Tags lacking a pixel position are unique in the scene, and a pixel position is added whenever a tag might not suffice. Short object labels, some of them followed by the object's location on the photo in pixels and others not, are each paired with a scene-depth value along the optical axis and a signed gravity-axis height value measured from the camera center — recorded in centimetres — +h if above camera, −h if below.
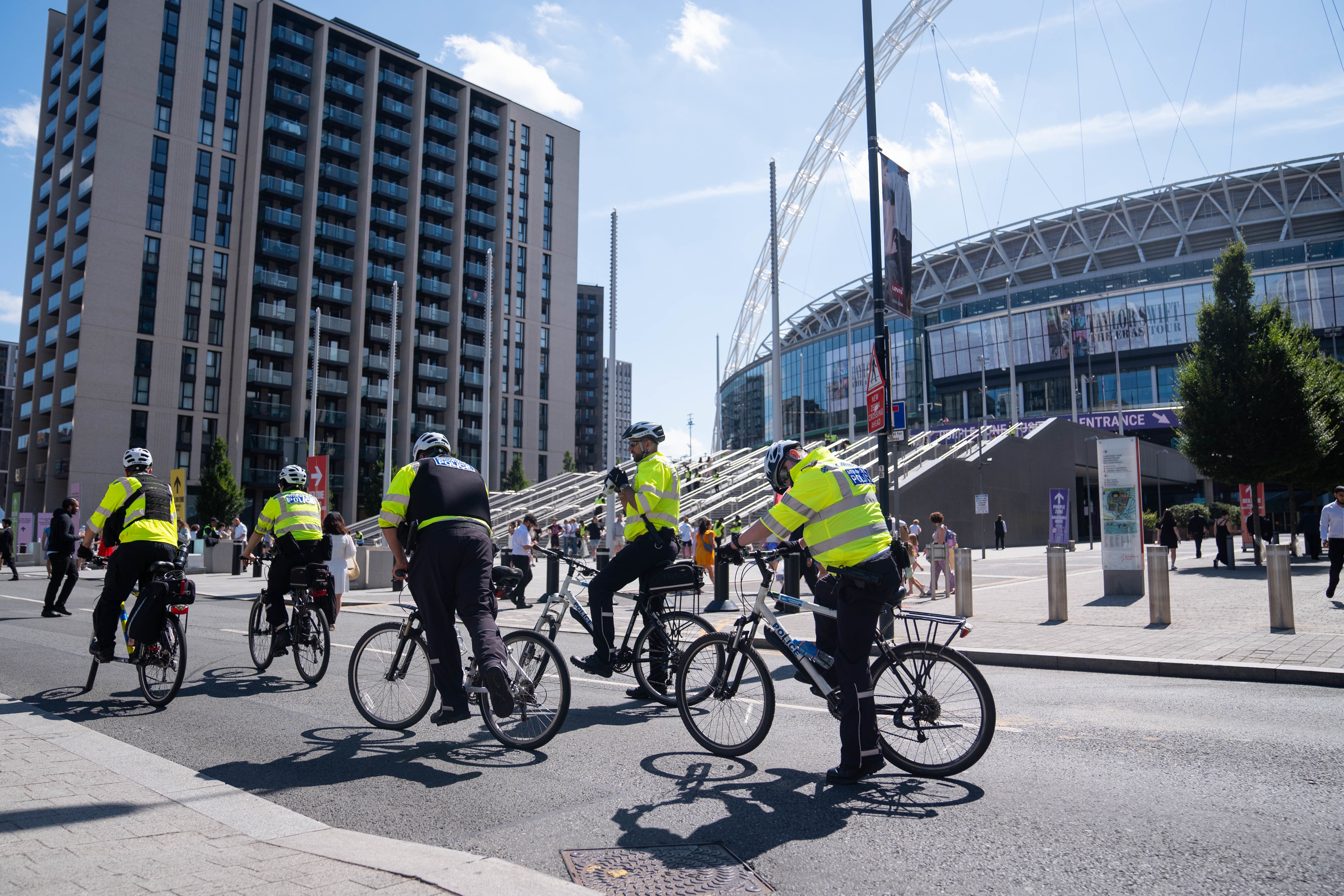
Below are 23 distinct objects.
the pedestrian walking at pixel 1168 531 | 2127 +26
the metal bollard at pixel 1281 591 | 969 -57
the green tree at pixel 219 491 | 5128 +289
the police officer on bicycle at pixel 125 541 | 615 -2
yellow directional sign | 2041 +132
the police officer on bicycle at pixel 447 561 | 467 -12
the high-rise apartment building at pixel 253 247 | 5356 +2069
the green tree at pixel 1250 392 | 2177 +389
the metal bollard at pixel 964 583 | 1209 -61
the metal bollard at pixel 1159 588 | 1055 -59
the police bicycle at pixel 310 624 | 686 -69
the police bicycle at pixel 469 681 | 475 -84
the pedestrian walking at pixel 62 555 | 1226 -27
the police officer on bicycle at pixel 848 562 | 416 -11
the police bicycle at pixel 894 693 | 418 -79
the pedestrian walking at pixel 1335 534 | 1230 +11
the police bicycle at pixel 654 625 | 559 -57
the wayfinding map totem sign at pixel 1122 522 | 1467 +34
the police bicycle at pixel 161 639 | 597 -71
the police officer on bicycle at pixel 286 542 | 709 -3
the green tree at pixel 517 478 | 6500 +472
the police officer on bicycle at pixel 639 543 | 574 -2
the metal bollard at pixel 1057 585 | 1128 -59
